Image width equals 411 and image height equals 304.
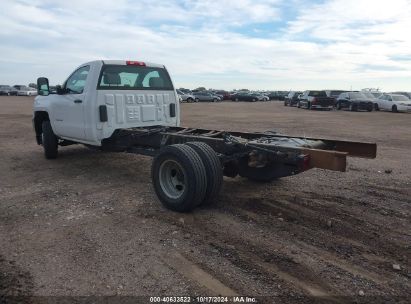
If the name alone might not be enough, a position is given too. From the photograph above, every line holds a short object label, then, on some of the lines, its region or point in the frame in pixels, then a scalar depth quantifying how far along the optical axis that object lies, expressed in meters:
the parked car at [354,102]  32.42
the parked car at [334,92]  40.99
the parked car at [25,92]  63.87
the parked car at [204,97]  55.86
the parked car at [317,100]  33.44
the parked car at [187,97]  52.99
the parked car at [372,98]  32.97
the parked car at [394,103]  30.95
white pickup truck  5.07
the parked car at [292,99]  42.50
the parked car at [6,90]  64.75
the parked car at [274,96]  69.77
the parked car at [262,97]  61.57
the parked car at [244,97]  60.34
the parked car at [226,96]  63.45
